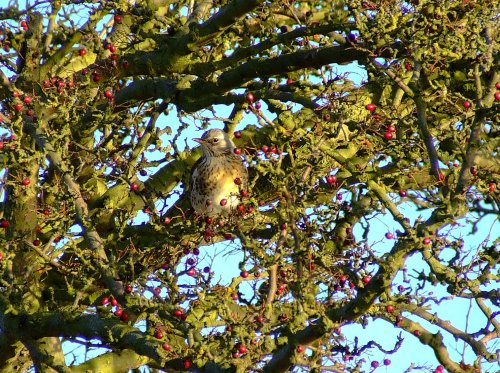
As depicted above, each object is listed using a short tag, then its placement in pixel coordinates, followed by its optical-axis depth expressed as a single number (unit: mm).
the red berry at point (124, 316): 14820
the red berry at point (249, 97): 15137
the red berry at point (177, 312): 13401
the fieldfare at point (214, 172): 20766
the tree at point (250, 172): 12828
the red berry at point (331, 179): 14816
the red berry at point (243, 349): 12555
